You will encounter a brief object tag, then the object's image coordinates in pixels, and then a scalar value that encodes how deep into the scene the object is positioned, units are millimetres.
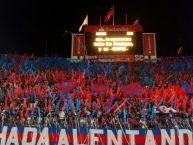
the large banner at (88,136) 13570
